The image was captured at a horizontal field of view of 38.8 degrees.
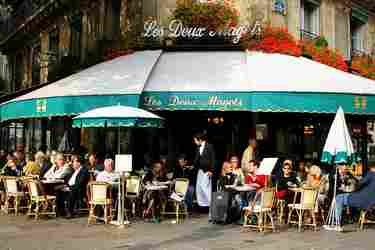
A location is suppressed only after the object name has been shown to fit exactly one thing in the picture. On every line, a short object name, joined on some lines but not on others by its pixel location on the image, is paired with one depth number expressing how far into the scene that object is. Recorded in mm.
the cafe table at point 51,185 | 11516
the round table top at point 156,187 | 10787
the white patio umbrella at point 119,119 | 10354
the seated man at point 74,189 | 11461
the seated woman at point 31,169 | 13336
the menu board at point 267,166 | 10430
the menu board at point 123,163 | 10039
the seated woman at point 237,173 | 11203
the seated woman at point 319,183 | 11031
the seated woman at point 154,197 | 11164
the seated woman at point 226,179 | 11445
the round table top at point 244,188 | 10367
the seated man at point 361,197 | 10352
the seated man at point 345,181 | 11273
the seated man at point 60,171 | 11938
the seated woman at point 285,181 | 10882
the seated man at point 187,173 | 12516
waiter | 12016
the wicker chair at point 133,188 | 11227
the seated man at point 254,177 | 10641
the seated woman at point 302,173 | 12070
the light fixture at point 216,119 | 15445
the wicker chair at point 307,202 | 10156
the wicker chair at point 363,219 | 10500
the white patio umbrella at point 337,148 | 10312
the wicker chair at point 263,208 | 9862
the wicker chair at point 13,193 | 11961
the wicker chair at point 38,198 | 11125
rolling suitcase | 10805
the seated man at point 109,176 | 11266
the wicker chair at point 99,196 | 10430
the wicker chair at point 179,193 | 11047
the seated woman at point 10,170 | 13961
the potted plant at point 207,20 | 14094
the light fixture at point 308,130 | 16922
